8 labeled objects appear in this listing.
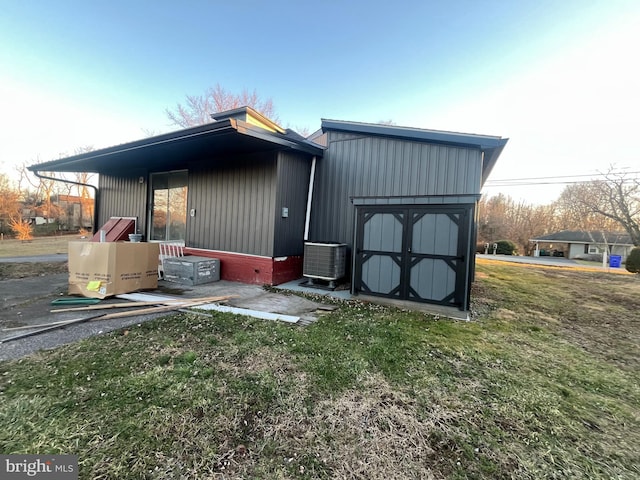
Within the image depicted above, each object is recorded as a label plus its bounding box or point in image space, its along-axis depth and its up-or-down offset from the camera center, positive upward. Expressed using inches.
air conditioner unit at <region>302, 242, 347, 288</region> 221.1 -20.3
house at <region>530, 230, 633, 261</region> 1040.2 +31.4
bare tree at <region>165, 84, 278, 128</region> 624.4 +315.8
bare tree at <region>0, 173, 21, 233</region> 780.6 +64.7
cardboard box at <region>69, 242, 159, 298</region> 171.2 -27.2
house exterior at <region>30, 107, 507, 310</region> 172.9 +38.2
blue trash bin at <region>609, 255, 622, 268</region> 692.1 -26.7
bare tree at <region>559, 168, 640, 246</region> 751.1 +166.5
